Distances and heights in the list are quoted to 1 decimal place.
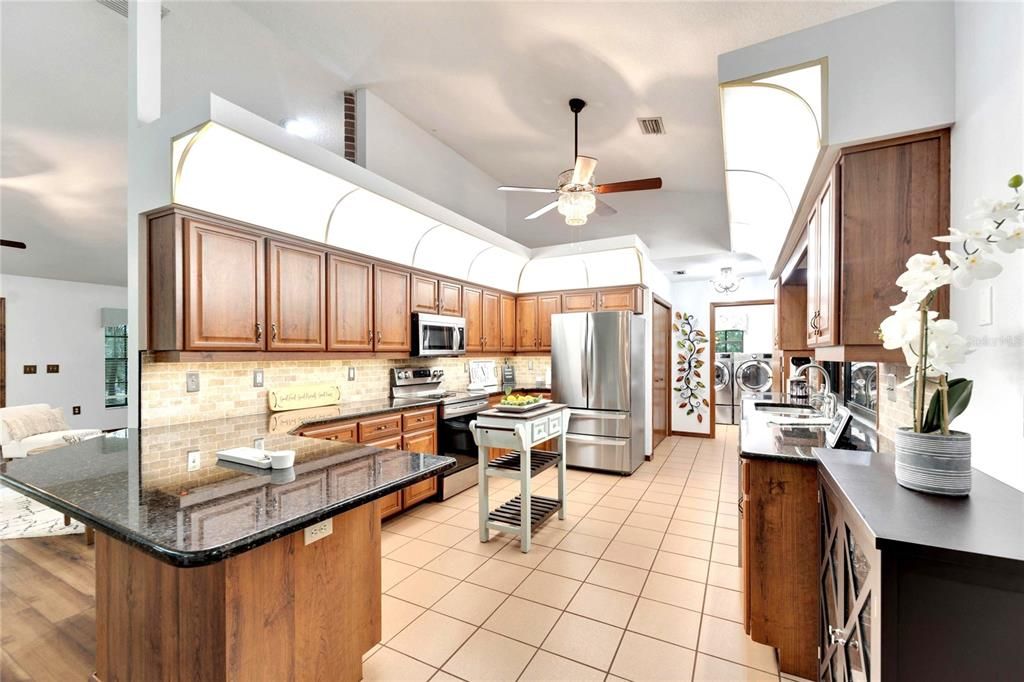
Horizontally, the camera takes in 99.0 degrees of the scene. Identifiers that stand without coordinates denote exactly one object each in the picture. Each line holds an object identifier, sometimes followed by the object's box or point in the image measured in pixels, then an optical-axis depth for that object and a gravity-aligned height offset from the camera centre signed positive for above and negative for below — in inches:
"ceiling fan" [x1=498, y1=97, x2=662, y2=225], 134.5 +47.5
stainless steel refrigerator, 195.5 -22.1
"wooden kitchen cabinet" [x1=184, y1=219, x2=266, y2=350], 101.7 +12.3
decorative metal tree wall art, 274.2 -17.8
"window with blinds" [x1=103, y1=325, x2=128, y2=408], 313.3 -20.3
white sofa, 165.2 -39.4
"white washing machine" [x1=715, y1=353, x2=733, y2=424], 318.3 -38.2
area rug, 134.6 -59.4
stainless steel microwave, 170.1 +0.8
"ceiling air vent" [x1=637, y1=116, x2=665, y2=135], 149.7 +74.4
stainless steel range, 162.1 -30.2
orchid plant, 40.8 +2.7
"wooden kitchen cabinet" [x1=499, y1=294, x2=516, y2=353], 230.4 +7.2
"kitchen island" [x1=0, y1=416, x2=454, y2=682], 46.2 -27.9
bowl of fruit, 130.0 -20.2
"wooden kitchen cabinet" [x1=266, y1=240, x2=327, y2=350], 120.8 +12.0
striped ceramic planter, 47.2 -14.0
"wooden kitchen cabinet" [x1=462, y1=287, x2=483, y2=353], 203.8 +10.2
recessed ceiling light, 161.2 +79.8
